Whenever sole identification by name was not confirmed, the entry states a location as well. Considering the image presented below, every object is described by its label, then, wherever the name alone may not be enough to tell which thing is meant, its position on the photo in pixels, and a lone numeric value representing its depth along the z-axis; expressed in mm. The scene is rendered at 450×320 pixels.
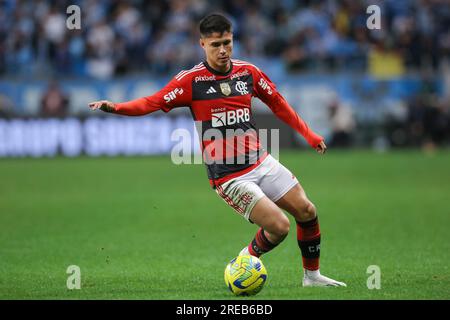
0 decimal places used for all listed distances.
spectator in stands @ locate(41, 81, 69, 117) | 46969
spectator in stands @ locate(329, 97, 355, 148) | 47562
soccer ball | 14875
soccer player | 15234
